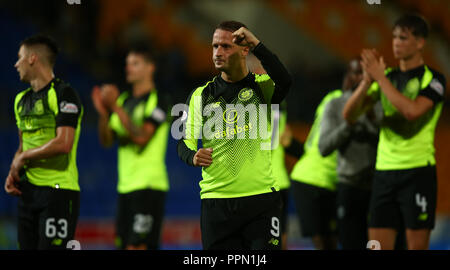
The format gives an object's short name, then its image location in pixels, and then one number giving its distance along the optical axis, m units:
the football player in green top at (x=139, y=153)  13.64
